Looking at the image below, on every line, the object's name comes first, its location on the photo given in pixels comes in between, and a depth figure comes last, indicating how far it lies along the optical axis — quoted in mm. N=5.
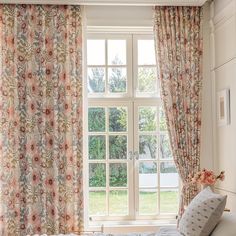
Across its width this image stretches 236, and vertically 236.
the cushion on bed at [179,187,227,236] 3131
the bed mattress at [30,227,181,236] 3362
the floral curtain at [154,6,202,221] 4965
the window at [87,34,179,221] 5148
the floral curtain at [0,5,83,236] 4797
